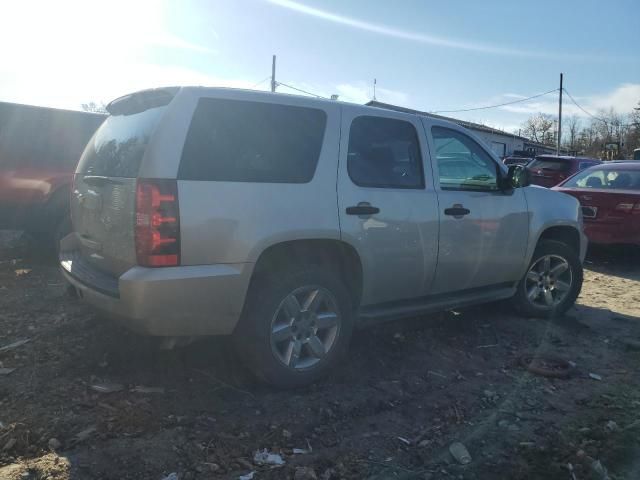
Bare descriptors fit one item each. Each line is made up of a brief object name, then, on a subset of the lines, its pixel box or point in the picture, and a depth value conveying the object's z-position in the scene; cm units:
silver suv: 316
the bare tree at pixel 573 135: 7981
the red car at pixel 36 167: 657
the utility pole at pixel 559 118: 4434
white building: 4144
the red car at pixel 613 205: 820
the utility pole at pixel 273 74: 3180
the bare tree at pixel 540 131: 8200
